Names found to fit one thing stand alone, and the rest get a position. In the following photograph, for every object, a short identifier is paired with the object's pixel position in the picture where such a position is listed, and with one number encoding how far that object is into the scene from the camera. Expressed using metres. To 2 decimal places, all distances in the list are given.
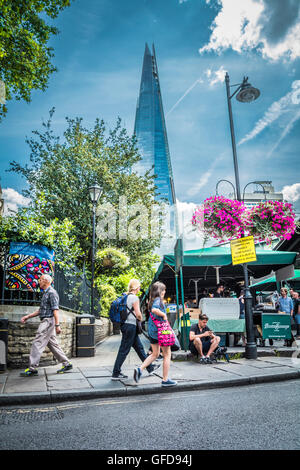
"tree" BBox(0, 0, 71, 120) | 10.23
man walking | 6.30
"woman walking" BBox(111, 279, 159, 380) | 5.95
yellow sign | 8.28
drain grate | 3.83
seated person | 7.61
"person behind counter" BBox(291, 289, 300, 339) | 11.32
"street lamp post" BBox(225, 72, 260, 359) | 8.09
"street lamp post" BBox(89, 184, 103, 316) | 11.65
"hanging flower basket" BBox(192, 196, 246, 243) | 8.33
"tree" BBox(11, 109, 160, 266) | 17.72
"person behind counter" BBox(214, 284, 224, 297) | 10.91
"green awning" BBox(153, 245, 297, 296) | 9.93
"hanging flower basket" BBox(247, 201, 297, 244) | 8.28
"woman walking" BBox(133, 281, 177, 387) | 5.46
